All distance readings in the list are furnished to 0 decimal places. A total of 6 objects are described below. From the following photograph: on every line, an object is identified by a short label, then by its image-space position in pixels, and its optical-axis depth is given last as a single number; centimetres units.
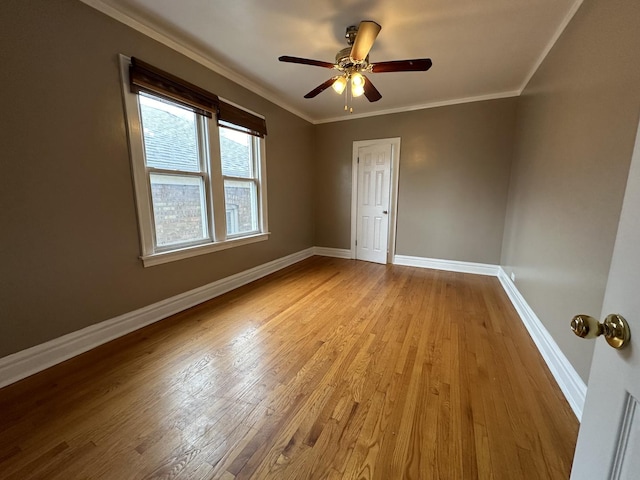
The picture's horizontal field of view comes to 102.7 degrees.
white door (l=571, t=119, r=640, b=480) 49
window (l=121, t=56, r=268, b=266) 217
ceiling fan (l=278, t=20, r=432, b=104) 180
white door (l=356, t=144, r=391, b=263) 436
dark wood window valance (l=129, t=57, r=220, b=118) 206
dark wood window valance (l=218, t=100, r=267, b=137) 288
